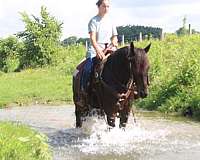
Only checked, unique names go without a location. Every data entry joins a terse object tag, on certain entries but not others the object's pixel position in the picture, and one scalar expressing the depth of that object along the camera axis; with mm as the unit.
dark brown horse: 9914
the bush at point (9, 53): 44156
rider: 10938
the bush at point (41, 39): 40500
